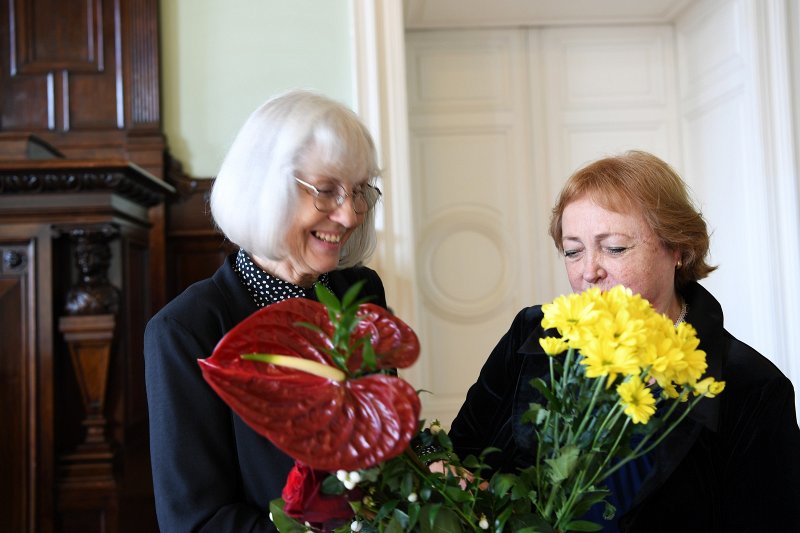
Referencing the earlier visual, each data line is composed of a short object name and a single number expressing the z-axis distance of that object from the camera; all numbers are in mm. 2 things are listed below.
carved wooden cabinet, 2123
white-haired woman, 955
